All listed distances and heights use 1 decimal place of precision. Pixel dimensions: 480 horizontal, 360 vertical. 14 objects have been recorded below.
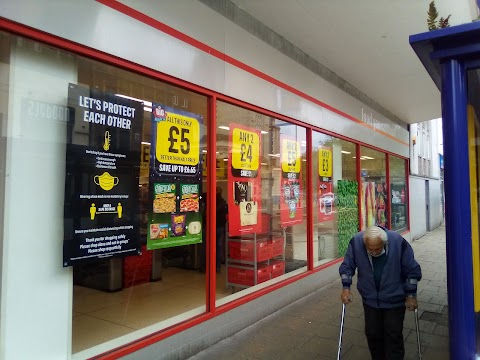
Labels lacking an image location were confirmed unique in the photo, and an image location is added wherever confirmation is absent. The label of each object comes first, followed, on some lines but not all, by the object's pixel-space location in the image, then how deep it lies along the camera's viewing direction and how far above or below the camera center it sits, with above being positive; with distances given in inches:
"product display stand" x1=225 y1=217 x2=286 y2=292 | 218.3 -39.7
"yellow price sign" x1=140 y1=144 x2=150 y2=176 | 145.9 +13.6
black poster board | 122.6 +6.6
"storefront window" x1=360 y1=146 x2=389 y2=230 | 371.6 +7.9
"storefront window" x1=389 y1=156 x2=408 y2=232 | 464.8 +1.2
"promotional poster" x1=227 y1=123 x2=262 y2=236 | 199.3 +7.4
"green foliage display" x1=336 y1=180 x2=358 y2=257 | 320.2 -14.7
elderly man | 127.7 -30.7
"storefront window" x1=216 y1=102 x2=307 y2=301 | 198.2 -1.2
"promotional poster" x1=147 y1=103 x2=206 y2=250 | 154.9 +6.8
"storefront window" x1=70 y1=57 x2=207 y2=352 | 136.3 +4.3
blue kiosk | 91.6 +4.5
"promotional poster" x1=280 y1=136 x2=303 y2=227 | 242.5 +7.5
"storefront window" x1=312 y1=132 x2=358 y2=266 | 281.1 -1.0
